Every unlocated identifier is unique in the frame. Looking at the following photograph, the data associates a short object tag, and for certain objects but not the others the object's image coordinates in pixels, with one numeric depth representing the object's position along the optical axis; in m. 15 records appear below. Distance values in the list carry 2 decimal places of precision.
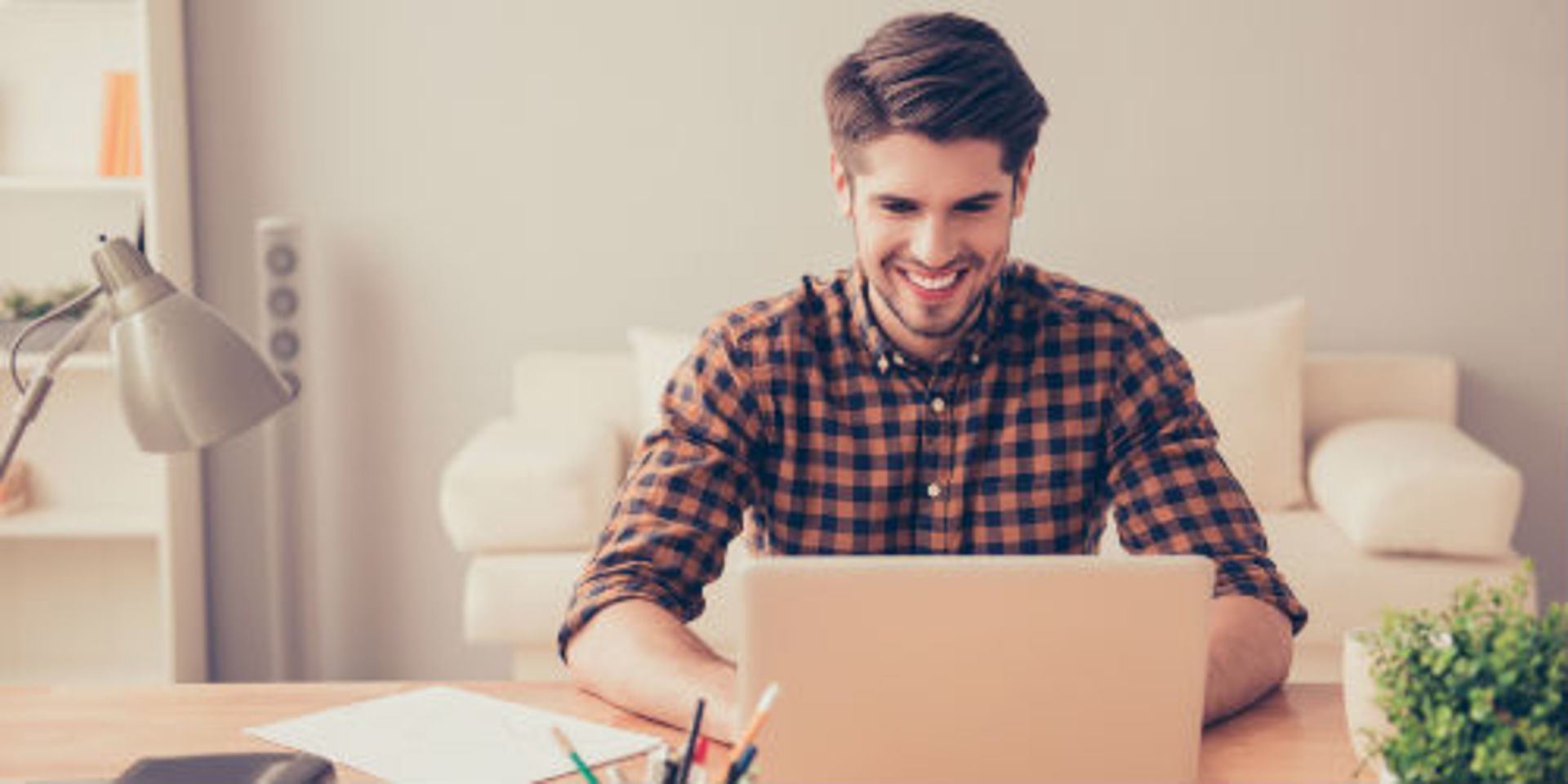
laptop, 0.92
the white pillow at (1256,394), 3.06
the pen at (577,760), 0.88
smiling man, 1.51
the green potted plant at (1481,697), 0.84
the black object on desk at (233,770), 0.99
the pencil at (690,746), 0.90
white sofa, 2.73
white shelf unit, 3.23
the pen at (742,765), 0.86
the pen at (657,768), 0.92
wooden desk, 1.13
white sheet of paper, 1.09
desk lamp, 0.93
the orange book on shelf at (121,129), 3.23
